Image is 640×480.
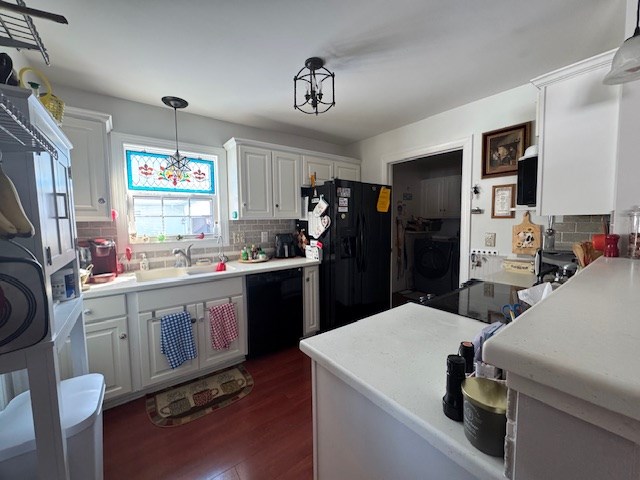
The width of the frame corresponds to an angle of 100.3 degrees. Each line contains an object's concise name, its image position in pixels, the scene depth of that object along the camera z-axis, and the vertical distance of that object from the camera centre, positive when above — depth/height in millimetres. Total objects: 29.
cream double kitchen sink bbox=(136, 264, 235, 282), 2324 -432
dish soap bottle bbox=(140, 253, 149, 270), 2350 -327
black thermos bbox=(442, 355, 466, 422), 573 -363
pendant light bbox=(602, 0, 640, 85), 928 +555
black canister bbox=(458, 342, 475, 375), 646 -330
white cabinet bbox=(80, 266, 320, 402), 1745 -779
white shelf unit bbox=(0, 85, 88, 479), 841 -74
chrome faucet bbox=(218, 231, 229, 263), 2777 -284
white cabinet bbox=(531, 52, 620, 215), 1339 +431
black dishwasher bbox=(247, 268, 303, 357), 2412 -819
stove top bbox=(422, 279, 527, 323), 1187 -413
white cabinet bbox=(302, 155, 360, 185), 3041 +656
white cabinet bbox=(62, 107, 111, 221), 1849 +456
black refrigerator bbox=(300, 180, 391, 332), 2752 -300
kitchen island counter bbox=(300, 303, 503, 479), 557 -428
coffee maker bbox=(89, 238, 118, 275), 2039 -234
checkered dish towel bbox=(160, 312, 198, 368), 1962 -853
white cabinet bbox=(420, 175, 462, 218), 4512 +425
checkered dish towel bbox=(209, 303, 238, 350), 2180 -843
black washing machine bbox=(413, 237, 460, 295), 4090 -690
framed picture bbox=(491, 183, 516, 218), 2256 +165
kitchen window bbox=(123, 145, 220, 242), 2387 +282
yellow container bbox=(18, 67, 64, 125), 1245 +579
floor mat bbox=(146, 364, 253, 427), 1767 -1256
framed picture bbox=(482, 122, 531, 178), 2166 +607
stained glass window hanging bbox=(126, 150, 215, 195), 2385 +475
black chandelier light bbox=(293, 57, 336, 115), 1735 +1076
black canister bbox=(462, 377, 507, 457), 472 -353
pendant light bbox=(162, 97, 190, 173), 2250 +643
